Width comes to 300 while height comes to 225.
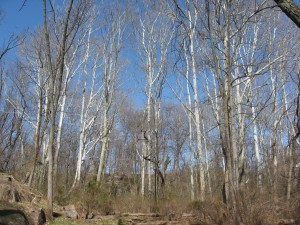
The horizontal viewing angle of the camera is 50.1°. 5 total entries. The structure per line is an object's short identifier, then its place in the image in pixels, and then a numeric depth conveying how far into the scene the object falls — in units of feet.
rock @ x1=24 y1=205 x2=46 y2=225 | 29.38
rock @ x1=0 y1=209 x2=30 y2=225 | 25.04
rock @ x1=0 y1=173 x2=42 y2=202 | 34.63
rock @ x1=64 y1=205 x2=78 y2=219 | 36.38
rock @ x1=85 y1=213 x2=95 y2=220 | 37.42
